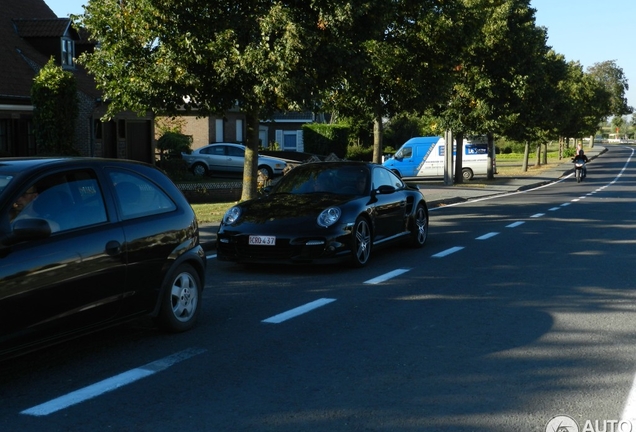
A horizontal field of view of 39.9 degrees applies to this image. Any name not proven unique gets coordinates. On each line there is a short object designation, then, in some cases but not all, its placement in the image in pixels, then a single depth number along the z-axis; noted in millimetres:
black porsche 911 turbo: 10656
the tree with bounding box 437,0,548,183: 36406
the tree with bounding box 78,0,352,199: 16859
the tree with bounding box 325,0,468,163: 22969
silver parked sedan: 37125
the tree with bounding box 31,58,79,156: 24062
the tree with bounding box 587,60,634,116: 159250
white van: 42250
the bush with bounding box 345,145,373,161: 53906
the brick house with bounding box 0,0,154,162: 26391
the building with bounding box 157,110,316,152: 50281
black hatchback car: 5613
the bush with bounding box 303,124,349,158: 55562
